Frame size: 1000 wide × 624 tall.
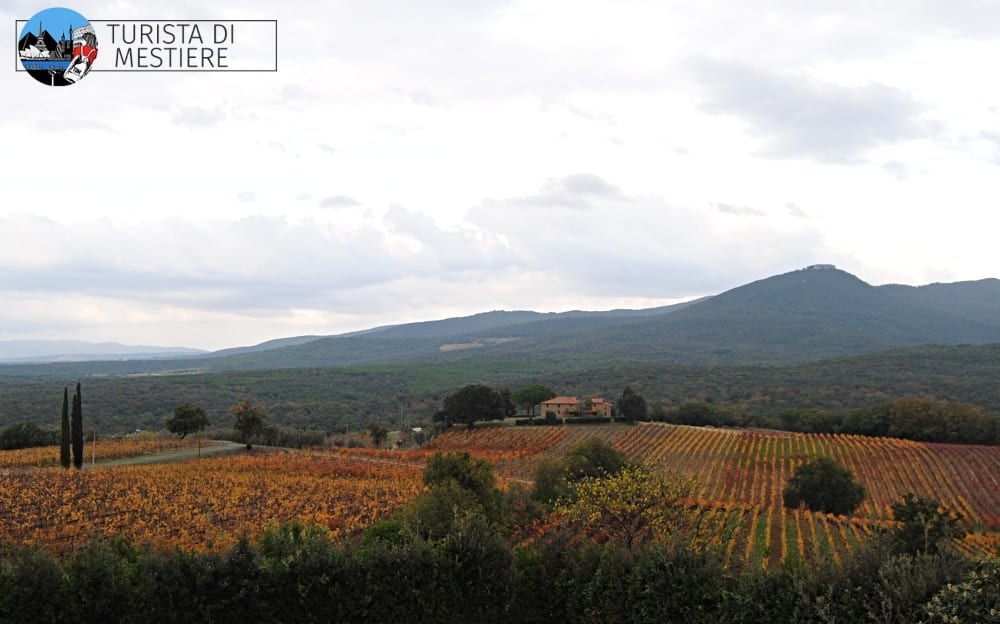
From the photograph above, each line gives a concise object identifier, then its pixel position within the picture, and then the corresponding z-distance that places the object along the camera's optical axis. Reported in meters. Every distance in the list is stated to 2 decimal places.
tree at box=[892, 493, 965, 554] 19.11
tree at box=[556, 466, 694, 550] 22.52
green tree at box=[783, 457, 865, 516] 44.19
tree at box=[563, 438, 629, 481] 38.19
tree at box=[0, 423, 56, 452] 56.44
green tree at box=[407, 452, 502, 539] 25.05
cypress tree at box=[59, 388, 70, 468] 45.91
